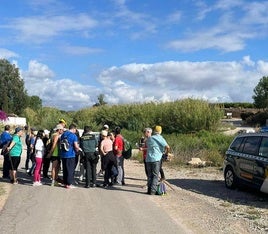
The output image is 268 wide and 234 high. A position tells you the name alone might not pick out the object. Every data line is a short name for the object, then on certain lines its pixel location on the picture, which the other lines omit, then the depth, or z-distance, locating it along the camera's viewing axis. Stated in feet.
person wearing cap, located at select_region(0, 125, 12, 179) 29.78
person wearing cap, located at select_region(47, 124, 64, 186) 28.84
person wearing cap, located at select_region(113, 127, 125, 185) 30.03
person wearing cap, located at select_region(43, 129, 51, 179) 30.41
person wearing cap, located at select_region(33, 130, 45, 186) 28.80
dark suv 25.64
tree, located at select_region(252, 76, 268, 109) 155.25
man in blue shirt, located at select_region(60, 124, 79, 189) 27.77
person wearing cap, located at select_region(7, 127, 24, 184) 29.13
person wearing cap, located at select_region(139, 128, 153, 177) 28.44
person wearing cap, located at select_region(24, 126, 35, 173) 34.54
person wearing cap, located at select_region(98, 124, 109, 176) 29.85
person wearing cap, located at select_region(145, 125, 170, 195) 26.26
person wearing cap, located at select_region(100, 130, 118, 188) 29.02
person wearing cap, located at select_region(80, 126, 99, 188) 28.65
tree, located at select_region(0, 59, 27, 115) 173.19
